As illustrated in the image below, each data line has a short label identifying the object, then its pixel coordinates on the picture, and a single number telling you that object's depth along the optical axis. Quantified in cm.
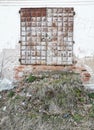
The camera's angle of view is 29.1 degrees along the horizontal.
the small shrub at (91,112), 330
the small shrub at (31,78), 386
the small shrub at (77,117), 322
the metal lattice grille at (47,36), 408
